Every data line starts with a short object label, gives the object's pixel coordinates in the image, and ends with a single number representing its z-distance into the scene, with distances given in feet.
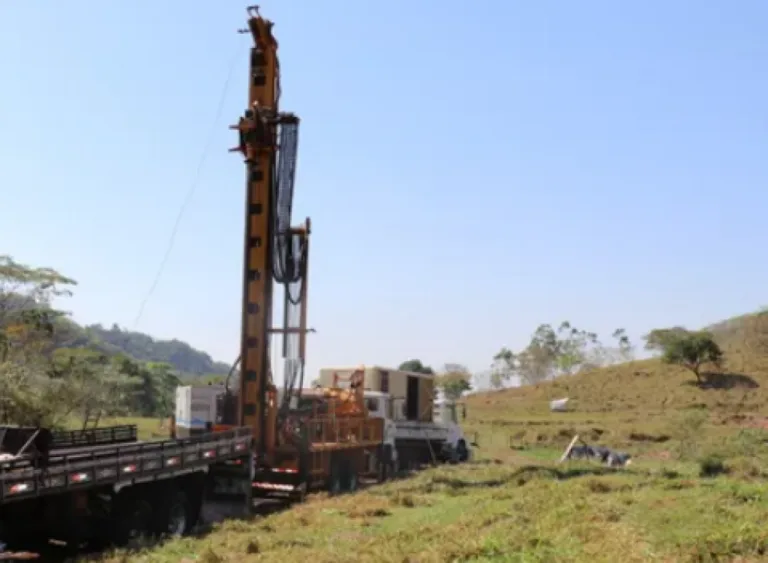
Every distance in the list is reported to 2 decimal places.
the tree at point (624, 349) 469.57
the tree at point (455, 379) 117.08
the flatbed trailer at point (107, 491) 35.88
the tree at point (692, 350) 255.70
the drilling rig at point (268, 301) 63.77
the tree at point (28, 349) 96.94
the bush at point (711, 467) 73.10
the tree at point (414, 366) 267.31
